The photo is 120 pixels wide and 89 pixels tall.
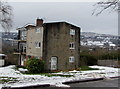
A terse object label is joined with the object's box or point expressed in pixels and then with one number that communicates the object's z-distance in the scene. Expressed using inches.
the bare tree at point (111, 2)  289.7
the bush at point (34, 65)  1091.9
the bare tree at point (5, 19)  632.0
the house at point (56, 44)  1369.3
